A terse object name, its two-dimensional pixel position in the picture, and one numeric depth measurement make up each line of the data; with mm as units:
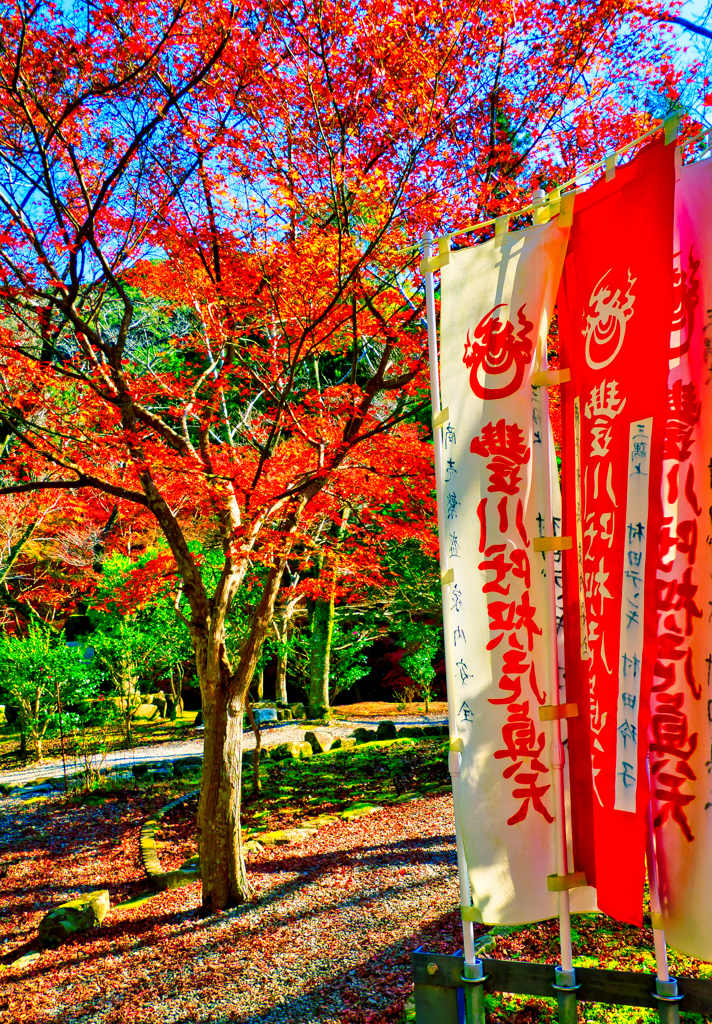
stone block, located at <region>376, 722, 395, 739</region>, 14000
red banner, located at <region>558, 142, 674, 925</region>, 2234
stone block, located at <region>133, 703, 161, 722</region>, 18078
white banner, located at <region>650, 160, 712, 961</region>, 2168
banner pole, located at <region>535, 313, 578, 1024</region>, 2377
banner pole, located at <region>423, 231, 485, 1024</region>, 2539
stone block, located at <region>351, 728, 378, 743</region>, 13926
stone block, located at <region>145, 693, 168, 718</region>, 19078
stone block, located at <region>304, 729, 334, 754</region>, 13345
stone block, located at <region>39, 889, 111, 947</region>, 5902
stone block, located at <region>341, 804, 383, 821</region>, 8859
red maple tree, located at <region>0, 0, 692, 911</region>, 5418
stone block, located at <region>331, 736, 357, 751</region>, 13527
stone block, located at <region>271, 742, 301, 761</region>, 12812
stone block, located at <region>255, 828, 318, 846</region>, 7903
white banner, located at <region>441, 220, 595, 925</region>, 2500
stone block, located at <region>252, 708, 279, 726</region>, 16281
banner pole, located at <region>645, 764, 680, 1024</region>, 2205
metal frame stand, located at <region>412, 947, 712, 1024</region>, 2234
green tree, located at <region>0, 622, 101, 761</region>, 13133
